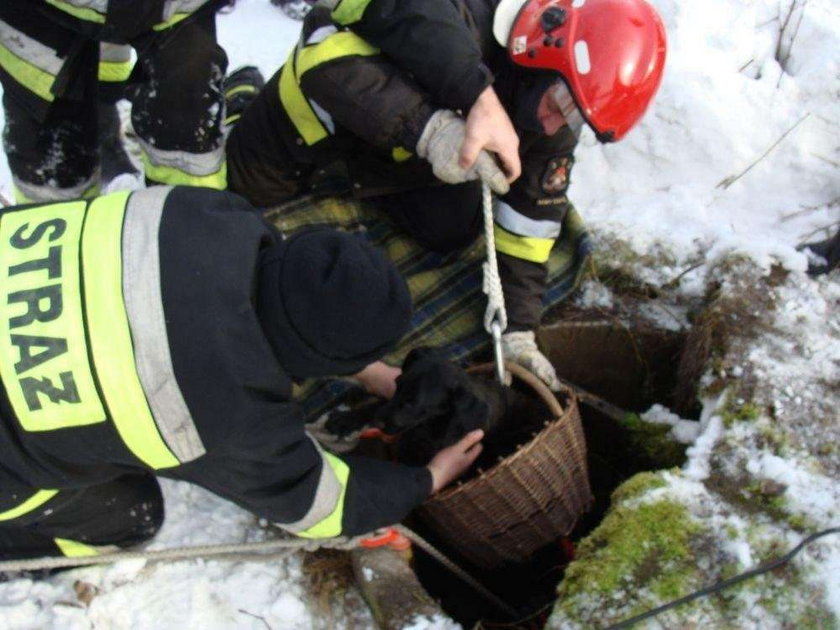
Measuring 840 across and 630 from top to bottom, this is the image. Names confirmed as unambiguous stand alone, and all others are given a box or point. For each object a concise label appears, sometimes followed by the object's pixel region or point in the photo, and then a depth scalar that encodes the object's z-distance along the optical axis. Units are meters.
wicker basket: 1.81
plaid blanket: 2.62
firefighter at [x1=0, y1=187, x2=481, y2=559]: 1.28
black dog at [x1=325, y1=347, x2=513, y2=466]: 1.83
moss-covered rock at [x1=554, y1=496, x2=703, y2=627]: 1.69
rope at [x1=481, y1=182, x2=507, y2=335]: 2.02
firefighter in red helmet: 2.01
